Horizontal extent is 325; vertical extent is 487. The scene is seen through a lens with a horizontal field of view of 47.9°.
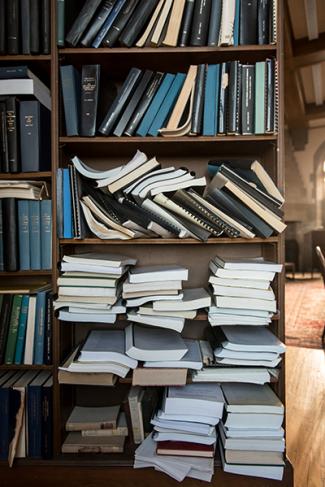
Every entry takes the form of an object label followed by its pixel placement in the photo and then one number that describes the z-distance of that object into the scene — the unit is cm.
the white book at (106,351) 127
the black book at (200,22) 127
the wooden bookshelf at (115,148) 129
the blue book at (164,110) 132
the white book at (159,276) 127
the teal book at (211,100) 129
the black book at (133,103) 131
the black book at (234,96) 128
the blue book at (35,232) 135
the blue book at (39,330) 135
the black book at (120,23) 129
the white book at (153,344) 126
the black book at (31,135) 131
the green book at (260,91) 128
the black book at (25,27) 131
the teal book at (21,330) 135
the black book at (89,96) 130
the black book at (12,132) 131
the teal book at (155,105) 131
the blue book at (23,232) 134
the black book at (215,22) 126
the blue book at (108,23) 129
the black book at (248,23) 127
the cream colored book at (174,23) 128
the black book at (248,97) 128
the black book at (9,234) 133
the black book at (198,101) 129
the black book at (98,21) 128
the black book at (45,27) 131
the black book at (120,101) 130
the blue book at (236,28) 128
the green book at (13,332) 135
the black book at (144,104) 131
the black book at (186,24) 128
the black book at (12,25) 131
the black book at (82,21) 127
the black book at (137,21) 128
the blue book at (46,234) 135
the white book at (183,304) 128
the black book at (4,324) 135
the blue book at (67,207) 131
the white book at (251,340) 126
